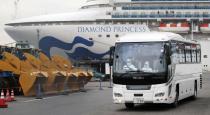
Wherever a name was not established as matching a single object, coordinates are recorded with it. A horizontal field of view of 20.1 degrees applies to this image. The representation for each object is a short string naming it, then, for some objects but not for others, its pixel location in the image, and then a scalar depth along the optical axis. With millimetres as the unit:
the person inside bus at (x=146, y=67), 18844
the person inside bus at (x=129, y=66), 19033
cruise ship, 83312
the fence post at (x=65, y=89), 31838
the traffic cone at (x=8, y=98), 24578
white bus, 18656
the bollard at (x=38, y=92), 27828
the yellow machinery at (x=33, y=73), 27969
